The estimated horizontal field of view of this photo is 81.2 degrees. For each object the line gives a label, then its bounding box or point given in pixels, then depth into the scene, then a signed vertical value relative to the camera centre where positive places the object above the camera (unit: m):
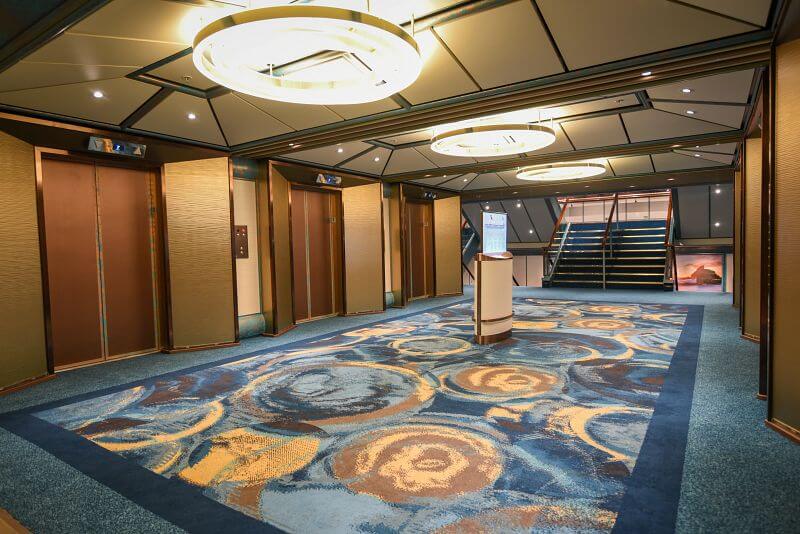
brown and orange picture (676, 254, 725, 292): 16.28 -1.26
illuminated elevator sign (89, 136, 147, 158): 5.48 +1.30
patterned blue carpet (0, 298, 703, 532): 2.44 -1.37
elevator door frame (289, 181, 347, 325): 9.45 -0.35
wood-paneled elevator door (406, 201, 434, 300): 11.99 -0.10
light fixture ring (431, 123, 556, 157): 6.08 +1.49
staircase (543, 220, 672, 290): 13.21 -0.55
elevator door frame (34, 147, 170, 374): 6.16 +0.01
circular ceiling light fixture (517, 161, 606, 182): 9.61 +1.48
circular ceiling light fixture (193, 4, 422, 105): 2.87 +1.45
